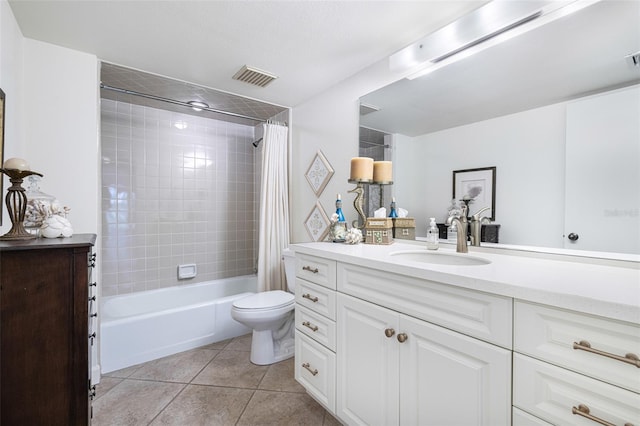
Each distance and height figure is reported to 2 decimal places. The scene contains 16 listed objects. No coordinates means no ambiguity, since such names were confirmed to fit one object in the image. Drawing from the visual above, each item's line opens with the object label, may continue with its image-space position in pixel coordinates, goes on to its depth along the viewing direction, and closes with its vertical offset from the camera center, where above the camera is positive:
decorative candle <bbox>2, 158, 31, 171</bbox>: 1.04 +0.17
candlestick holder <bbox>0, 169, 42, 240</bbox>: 1.07 +0.01
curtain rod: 2.14 +0.91
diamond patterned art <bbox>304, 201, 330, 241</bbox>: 2.41 -0.11
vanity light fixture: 1.19 +0.86
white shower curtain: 2.66 +0.02
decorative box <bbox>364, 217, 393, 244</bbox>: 1.75 -0.11
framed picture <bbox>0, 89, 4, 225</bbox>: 1.34 +0.35
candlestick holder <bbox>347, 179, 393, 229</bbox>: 1.89 +0.11
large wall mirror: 1.06 +0.38
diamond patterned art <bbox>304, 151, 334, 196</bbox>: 2.39 +0.34
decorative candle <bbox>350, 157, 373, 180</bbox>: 1.88 +0.29
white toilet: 2.07 -0.81
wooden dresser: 0.91 -0.41
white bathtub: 2.08 -0.94
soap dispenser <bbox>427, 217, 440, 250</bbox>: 1.51 -0.13
